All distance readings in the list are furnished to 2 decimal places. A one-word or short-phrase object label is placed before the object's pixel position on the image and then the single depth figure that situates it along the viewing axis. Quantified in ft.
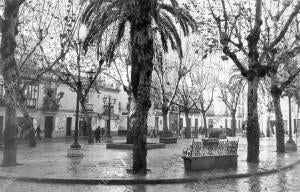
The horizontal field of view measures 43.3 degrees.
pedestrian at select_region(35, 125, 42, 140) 113.38
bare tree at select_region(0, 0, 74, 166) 42.47
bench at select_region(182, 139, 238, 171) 39.32
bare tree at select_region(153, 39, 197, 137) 104.03
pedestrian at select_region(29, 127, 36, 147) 82.24
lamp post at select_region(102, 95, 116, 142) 98.45
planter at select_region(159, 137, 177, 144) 96.53
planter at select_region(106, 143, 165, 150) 71.80
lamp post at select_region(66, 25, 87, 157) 55.98
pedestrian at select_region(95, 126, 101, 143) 107.34
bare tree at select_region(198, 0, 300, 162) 47.65
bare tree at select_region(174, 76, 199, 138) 133.15
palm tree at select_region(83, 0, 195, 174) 36.99
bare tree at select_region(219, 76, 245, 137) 151.88
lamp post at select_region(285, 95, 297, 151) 69.56
